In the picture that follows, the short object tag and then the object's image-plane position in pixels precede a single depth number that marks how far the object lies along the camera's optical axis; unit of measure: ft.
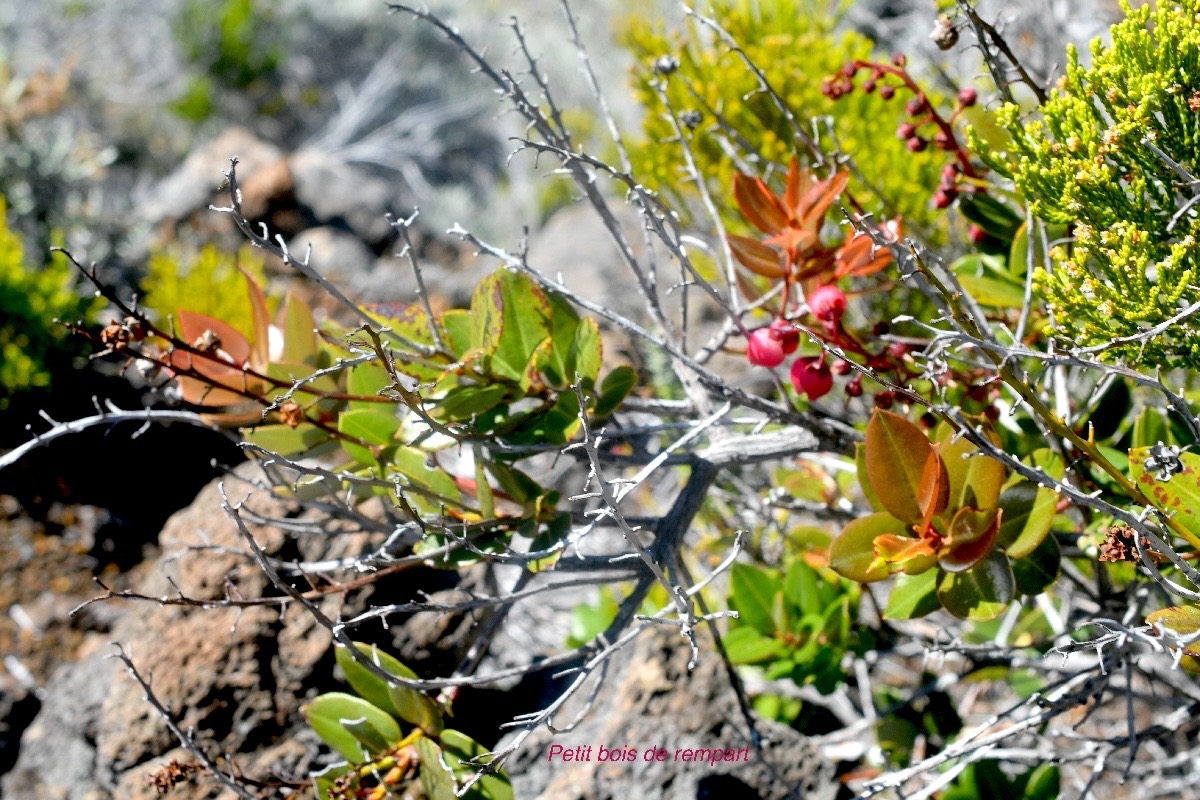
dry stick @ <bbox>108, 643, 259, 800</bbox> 3.58
